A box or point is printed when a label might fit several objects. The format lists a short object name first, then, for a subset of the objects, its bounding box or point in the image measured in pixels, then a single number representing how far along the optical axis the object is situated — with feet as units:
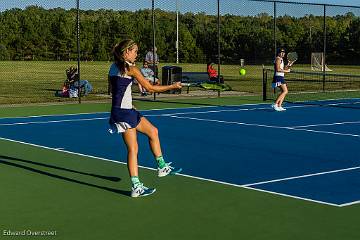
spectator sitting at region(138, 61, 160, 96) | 73.00
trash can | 79.16
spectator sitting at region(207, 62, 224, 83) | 85.14
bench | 84.27
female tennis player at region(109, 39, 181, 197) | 24.14
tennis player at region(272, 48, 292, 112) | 59.57
